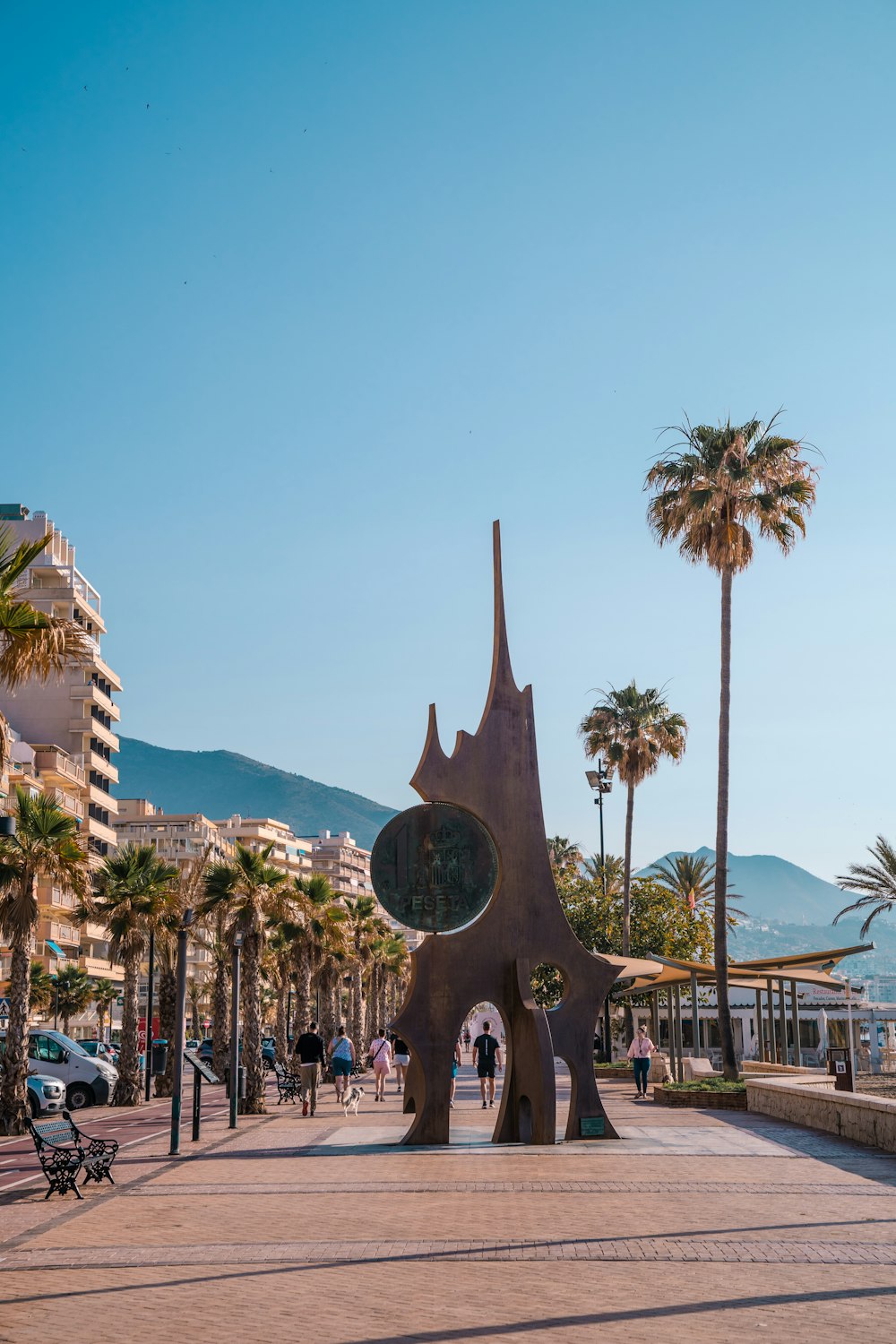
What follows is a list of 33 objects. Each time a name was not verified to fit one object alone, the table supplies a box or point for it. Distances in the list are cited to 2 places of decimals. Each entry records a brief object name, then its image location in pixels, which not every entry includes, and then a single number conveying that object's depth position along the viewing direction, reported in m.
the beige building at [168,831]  125.44
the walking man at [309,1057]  28.16
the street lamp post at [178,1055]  18.47
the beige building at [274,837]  152.12
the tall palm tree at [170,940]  37.12
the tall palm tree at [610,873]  61.84
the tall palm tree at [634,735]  51.31
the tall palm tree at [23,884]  25.36
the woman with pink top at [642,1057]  32.09
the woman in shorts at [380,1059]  34.06
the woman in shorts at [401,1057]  36.57
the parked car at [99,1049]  47.73
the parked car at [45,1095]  30.94
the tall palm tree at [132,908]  36.16
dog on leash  27.64
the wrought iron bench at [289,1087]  35.06
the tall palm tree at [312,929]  40.47
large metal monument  20.06
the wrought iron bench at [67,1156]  14.87
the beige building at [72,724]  68.44
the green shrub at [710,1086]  28.66
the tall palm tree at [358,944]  56.22
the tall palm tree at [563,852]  99.30
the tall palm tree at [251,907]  30.38
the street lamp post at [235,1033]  23.33
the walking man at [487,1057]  27.98
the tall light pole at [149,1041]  39.13
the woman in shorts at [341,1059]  31.05
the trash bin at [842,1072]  22.73
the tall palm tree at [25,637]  13.28
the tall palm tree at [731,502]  30.75
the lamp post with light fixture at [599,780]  51.47
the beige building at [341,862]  181.75
